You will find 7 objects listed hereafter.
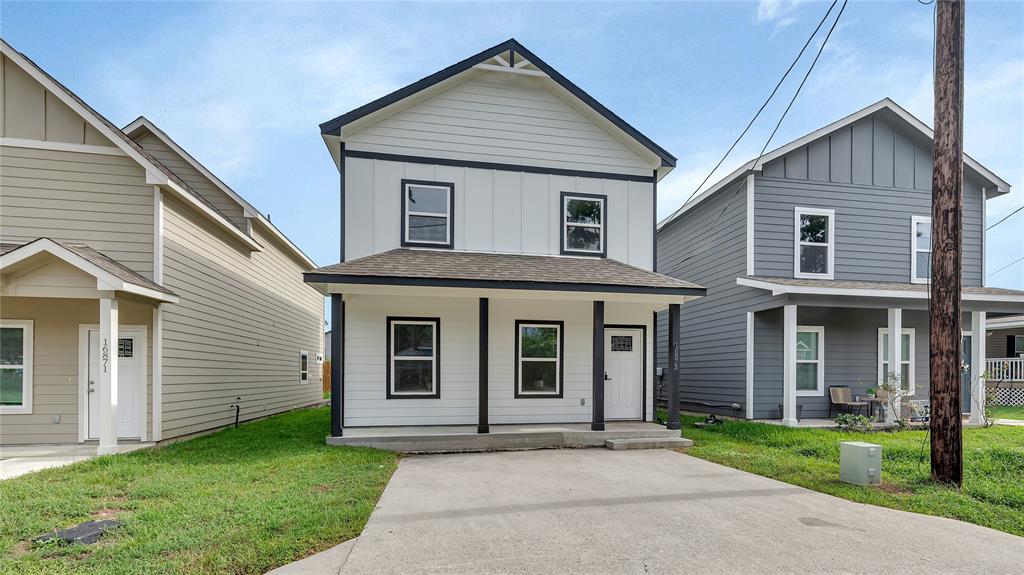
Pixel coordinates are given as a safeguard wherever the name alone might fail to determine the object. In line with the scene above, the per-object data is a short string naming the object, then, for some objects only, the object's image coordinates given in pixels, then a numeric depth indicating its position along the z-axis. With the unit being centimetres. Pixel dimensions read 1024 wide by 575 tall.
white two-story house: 1028
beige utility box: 679
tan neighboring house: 891
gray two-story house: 1238
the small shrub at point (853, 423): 1080
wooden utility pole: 647
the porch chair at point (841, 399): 1240
